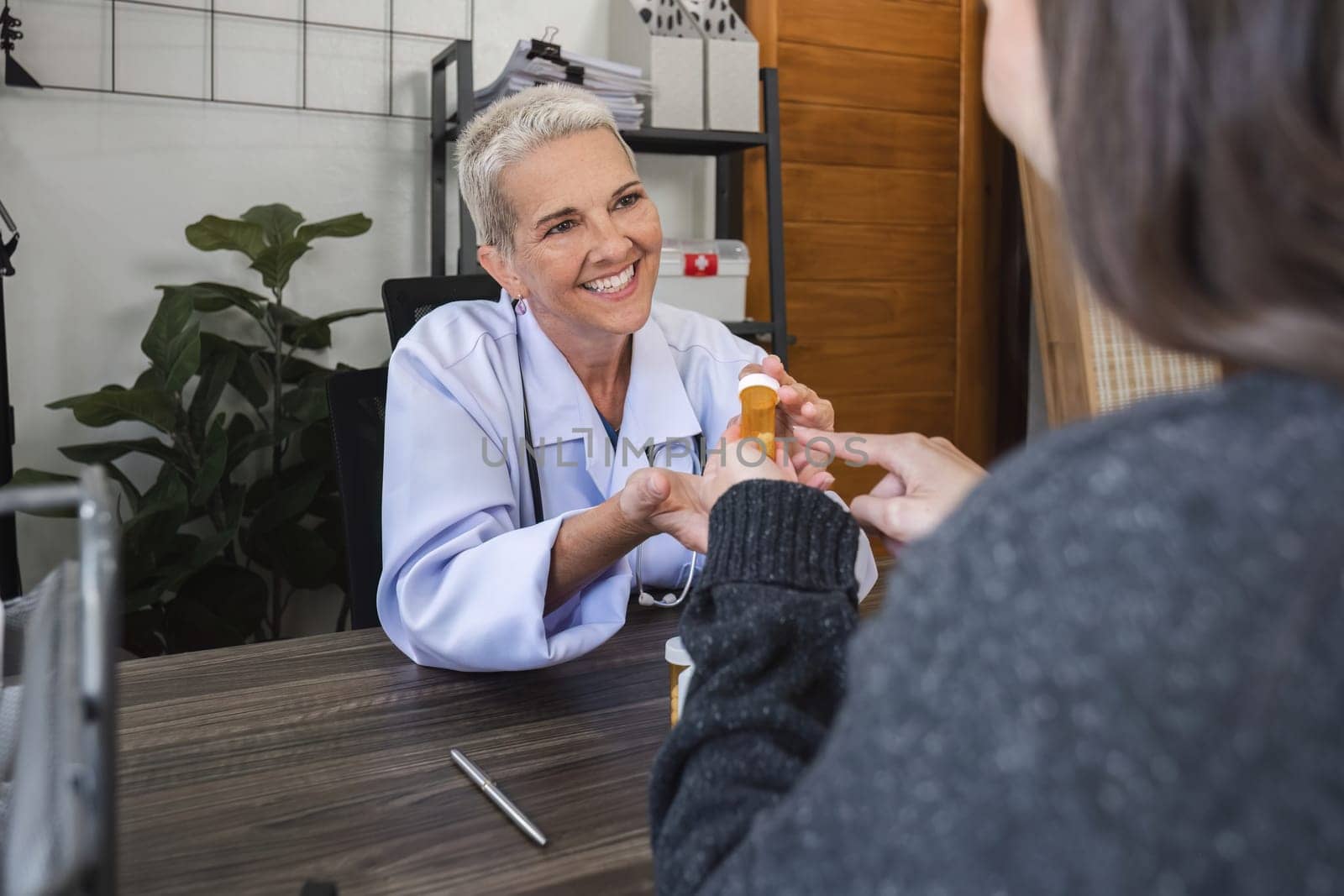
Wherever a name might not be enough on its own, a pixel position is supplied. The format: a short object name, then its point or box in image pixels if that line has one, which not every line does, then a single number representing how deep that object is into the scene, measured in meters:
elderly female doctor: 1.21
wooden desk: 0.71
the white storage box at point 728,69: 2.72
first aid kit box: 2.70
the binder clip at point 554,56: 2.40
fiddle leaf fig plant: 2.28
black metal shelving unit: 2.55
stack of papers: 2.42
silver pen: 0.74
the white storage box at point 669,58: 2.66
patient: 0.37
